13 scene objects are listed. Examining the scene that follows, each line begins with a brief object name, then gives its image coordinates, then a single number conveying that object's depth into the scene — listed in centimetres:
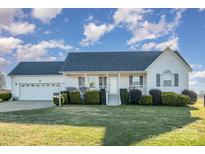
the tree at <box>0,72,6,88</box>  2221
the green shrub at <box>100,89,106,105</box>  1329
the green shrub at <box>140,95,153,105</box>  1275
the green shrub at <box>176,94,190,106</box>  1231
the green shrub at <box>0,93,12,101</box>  1647
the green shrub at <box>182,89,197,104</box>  1340
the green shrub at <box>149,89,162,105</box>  1294
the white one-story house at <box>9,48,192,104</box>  1384
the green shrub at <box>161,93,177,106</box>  1247
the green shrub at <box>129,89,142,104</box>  1310
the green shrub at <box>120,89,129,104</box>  1325
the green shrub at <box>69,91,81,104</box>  1324
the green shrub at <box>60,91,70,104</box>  1320
